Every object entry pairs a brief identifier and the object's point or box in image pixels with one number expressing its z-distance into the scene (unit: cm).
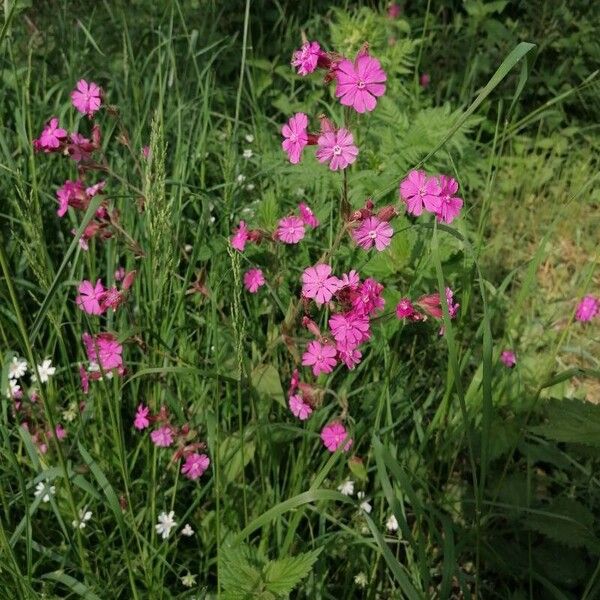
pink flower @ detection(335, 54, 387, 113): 33
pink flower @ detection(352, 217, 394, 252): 35
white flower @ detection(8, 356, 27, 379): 45
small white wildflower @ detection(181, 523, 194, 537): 42
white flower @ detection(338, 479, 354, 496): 45
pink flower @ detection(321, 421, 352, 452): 41
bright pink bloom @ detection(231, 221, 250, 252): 43
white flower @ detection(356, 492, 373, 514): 42
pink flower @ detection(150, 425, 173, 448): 42
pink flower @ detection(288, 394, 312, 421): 41
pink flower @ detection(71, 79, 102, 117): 44
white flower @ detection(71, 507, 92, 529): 40
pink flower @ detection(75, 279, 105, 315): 40
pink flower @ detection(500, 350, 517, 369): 55
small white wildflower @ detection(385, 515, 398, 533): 45
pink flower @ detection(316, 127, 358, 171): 35
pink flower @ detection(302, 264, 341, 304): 35
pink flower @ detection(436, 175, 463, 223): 34
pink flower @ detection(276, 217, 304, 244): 41
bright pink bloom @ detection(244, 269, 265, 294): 44
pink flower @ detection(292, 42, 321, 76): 35
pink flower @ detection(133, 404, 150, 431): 43
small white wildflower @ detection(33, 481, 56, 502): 37
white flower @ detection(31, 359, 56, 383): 44
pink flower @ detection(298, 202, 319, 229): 44
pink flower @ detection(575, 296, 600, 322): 61
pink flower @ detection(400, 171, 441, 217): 34
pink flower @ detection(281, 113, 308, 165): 36
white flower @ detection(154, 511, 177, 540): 41
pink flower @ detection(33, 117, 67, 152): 42
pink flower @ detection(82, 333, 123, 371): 38
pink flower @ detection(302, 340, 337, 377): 37
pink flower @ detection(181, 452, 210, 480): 43
